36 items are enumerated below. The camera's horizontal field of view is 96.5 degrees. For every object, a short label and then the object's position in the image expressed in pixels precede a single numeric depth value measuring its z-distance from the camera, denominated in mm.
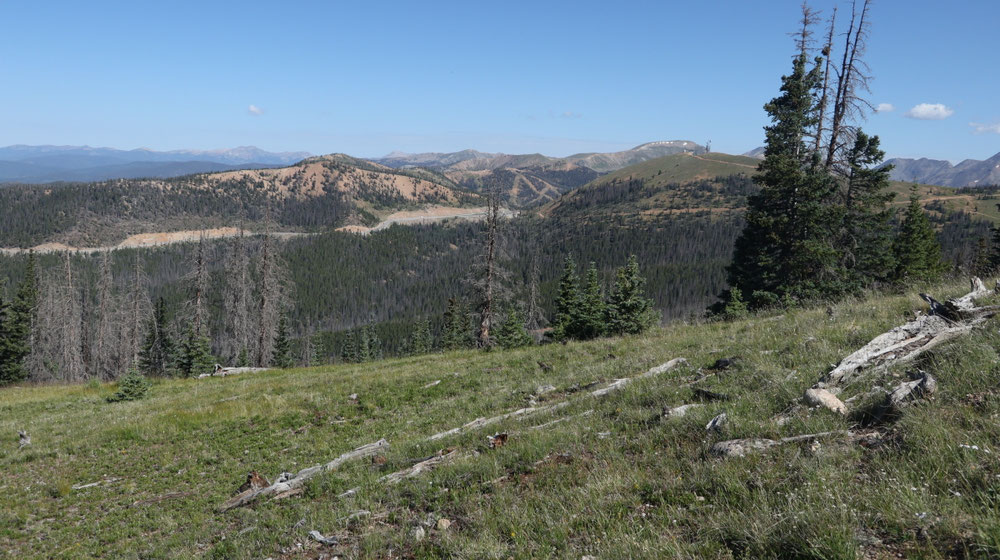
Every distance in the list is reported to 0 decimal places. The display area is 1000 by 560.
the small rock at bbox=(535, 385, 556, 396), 13195
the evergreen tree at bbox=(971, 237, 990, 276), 40500
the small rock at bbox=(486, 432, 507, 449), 8656
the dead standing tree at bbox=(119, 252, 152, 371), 45972
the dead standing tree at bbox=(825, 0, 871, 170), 26188
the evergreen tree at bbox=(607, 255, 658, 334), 31109
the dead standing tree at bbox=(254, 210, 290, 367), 38125
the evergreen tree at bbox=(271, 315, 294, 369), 63312
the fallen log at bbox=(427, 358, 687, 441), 10757
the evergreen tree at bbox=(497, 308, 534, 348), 38750
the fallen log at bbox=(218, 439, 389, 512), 9156
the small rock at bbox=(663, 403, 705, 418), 7691
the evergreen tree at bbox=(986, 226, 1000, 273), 36938
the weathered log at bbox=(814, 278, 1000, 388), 7398
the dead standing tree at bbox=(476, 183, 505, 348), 32531
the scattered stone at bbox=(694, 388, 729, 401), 8184
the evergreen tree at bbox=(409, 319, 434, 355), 74438
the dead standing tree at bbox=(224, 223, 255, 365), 43688
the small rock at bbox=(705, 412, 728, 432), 6562
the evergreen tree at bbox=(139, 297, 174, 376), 56969
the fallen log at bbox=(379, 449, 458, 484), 8211
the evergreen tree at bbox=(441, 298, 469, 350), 58344
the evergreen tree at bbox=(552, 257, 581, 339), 41062
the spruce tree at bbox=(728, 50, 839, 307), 26484
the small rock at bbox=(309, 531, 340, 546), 6339
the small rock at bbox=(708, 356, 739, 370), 10463
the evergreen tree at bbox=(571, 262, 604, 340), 35938
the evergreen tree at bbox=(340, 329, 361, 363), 92700
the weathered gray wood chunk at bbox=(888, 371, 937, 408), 5691
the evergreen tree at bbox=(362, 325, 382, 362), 75944
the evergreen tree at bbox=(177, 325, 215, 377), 39438
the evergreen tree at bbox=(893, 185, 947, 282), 37406
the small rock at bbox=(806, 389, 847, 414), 6215
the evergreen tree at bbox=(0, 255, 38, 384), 47219
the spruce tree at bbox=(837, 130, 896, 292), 30672
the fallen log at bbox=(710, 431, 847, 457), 5656
